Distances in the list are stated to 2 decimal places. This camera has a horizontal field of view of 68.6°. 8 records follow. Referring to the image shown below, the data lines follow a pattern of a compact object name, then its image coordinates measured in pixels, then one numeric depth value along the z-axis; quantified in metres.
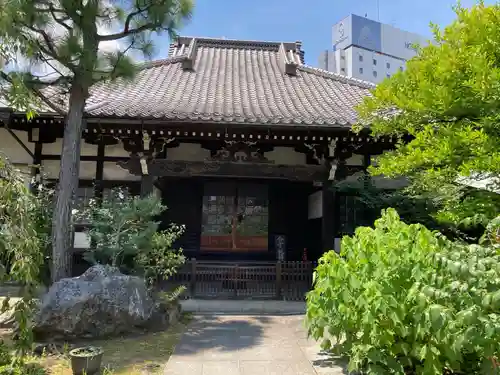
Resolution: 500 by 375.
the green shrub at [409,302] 2.95
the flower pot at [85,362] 3.92
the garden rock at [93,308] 5.17
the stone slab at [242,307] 7.20
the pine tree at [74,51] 6.02
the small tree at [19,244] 3.67
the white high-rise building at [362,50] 56.31
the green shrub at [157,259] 6.96
